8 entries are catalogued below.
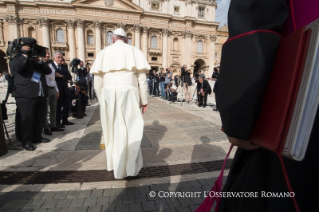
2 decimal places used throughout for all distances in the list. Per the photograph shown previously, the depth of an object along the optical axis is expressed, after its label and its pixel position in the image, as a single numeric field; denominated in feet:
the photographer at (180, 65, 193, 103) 36.17
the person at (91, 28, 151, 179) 8.72
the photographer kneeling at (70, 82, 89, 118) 22.59
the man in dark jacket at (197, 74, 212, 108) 31.95
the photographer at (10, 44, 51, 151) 11.88
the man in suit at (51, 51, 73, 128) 17.79
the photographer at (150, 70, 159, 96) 53.72
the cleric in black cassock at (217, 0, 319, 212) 2.59
